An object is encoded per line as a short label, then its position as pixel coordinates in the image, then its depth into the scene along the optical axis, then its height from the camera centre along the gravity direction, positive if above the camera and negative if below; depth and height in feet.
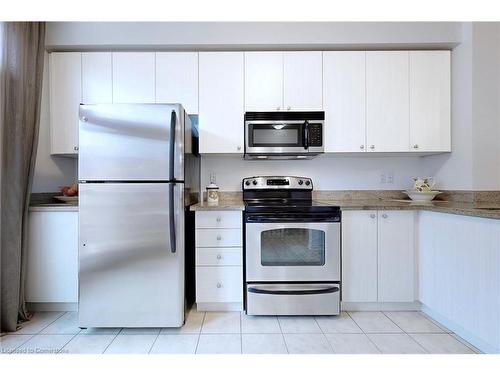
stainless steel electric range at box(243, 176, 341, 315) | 7.11 -1.84
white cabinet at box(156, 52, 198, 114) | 8.15 +3.16
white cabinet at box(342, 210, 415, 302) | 7.39 -1.49
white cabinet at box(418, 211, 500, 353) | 5.29 -1.87
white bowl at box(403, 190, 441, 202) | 8.33 -0.24
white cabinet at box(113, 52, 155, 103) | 8.10 +3.17
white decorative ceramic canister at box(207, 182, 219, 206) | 8.60 -0.20
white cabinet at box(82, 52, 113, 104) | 8.10 +3.21
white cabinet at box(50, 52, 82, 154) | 8.12 +2.56
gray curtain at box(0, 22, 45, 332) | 6.53 +0.44
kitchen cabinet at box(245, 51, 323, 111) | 8.22 +3.12
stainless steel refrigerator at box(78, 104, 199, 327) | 6.32 -0.19
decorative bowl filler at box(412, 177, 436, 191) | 8.50 +0.11
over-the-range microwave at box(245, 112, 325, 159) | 8.15 +1.60
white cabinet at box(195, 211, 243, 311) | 7.35 -1.71
